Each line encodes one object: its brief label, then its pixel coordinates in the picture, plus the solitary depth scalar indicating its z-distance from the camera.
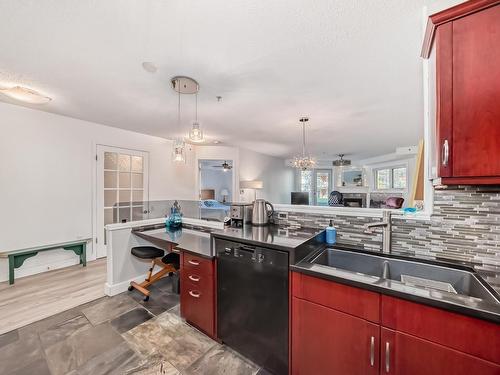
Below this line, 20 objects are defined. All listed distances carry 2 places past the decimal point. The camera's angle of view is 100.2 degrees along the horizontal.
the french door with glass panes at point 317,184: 8.51
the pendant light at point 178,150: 2.37
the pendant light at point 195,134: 2.17
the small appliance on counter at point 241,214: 2.12
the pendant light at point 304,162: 4.52
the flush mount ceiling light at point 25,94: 2.25
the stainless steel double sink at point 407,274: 0.97
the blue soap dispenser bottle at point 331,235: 1.69
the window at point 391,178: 5.98
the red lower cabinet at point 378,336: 0.84
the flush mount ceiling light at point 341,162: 7.00
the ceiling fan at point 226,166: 5.66
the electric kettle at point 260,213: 2.04
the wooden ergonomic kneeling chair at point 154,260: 2.33
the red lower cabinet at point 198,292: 1.70
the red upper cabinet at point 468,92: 0.91
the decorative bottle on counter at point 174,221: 2.76
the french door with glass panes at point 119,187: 3.67
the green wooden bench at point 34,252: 2.71
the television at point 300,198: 7.24
